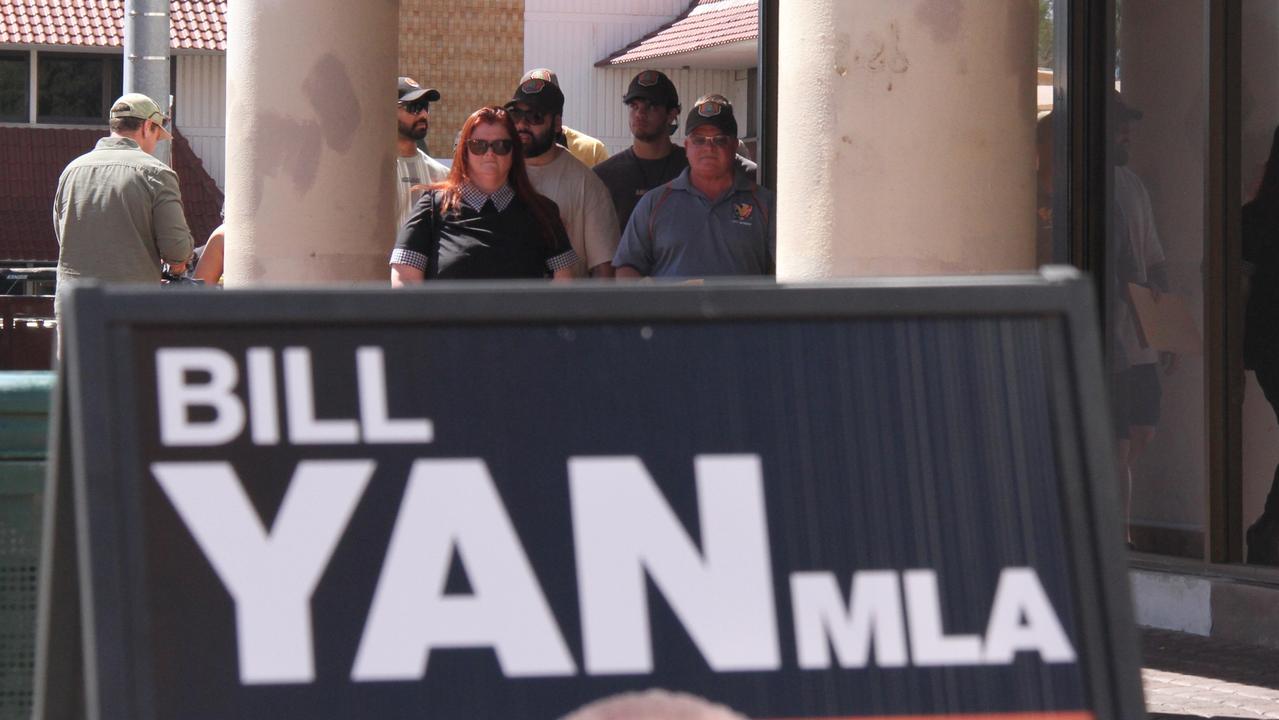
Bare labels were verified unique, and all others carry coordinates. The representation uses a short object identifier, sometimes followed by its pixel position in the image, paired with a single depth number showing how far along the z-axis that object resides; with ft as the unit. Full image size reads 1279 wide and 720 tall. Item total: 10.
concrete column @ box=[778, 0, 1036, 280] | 30.81
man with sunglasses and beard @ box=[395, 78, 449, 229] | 52.34
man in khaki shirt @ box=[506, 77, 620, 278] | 45.06
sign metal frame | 13.89
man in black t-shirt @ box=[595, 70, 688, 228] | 50.34
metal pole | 71.72
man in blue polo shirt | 42.45
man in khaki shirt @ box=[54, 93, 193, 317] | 50.47
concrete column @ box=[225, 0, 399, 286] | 43.42
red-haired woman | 41.14
